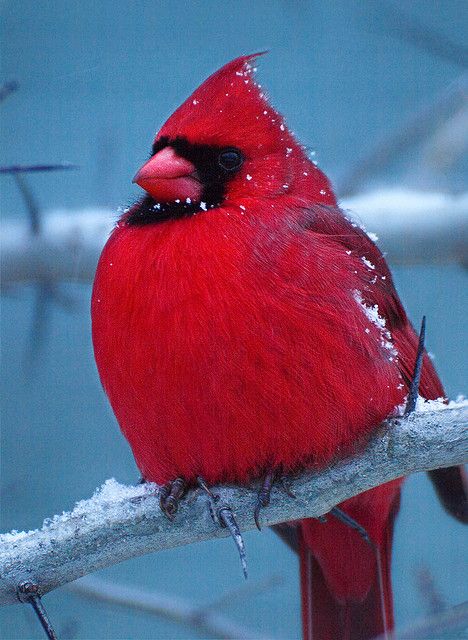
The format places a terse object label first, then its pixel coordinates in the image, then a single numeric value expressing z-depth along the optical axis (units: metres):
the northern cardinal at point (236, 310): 2.40
